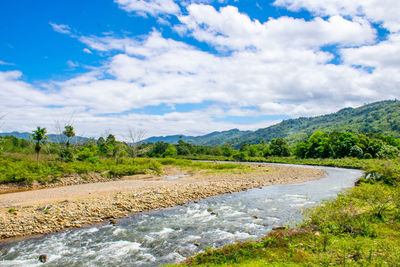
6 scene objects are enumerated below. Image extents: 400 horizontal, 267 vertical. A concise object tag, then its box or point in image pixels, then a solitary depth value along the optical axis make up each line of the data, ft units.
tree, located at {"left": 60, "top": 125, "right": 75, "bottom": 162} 161.38
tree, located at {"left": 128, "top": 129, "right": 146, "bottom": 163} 189.18
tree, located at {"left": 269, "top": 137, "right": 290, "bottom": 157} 318.65
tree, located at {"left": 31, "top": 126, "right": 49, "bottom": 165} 124.24
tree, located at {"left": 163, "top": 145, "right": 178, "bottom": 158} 378.22
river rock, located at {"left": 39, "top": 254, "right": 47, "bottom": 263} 34.94
